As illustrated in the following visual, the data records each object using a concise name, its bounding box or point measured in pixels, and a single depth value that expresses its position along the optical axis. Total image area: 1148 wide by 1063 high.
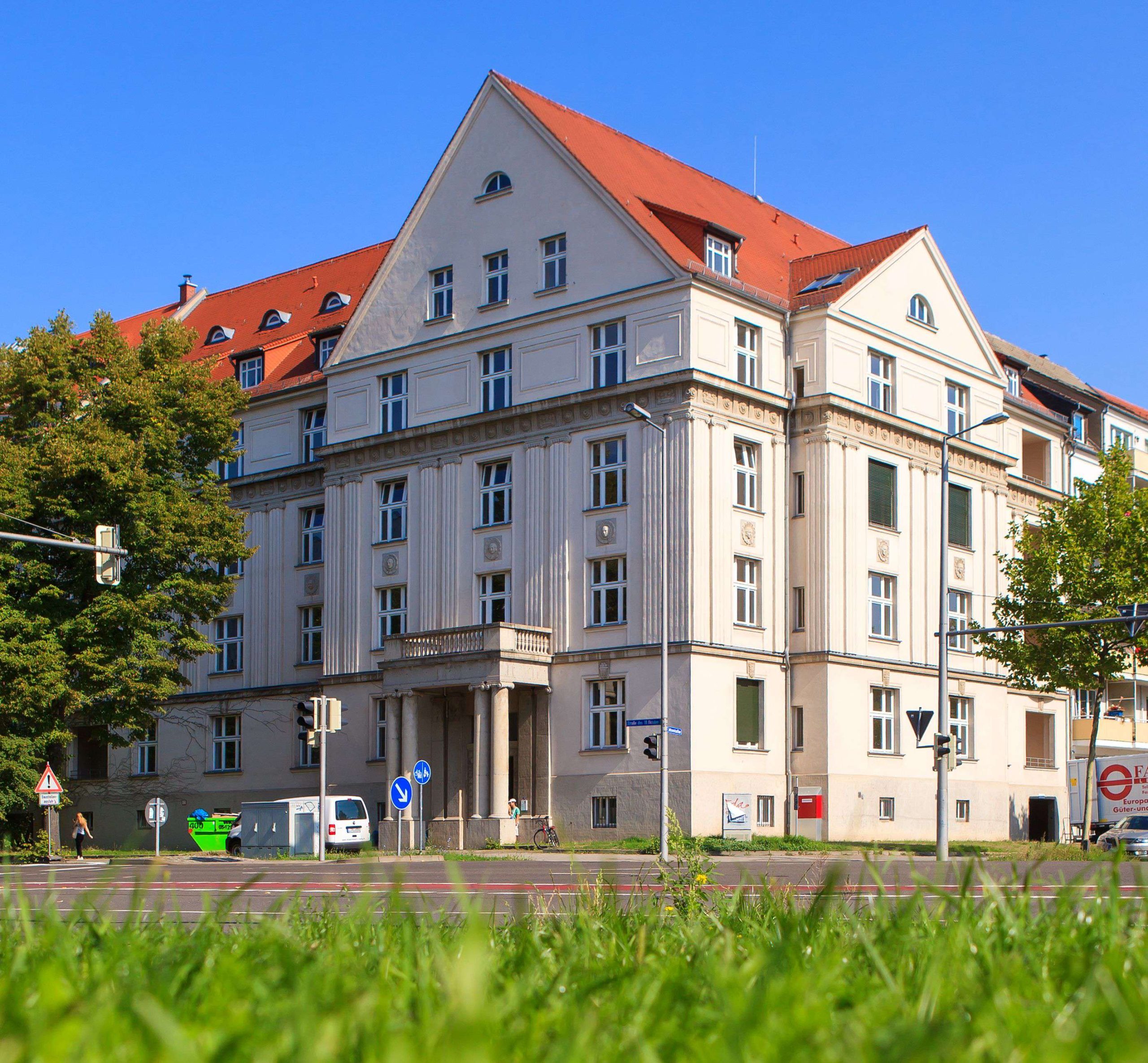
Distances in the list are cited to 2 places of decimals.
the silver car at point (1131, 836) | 38.53
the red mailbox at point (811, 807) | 44.06
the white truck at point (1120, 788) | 45.81
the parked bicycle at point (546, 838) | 43.56
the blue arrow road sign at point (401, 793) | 35.97
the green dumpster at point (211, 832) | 47.03
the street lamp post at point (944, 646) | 34.62
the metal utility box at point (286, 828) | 43.06
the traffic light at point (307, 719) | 36.62
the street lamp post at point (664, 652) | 37.41
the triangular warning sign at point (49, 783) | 38.28
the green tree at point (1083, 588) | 44.72
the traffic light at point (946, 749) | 34.12
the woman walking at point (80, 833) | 41.88
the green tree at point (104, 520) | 39.75
